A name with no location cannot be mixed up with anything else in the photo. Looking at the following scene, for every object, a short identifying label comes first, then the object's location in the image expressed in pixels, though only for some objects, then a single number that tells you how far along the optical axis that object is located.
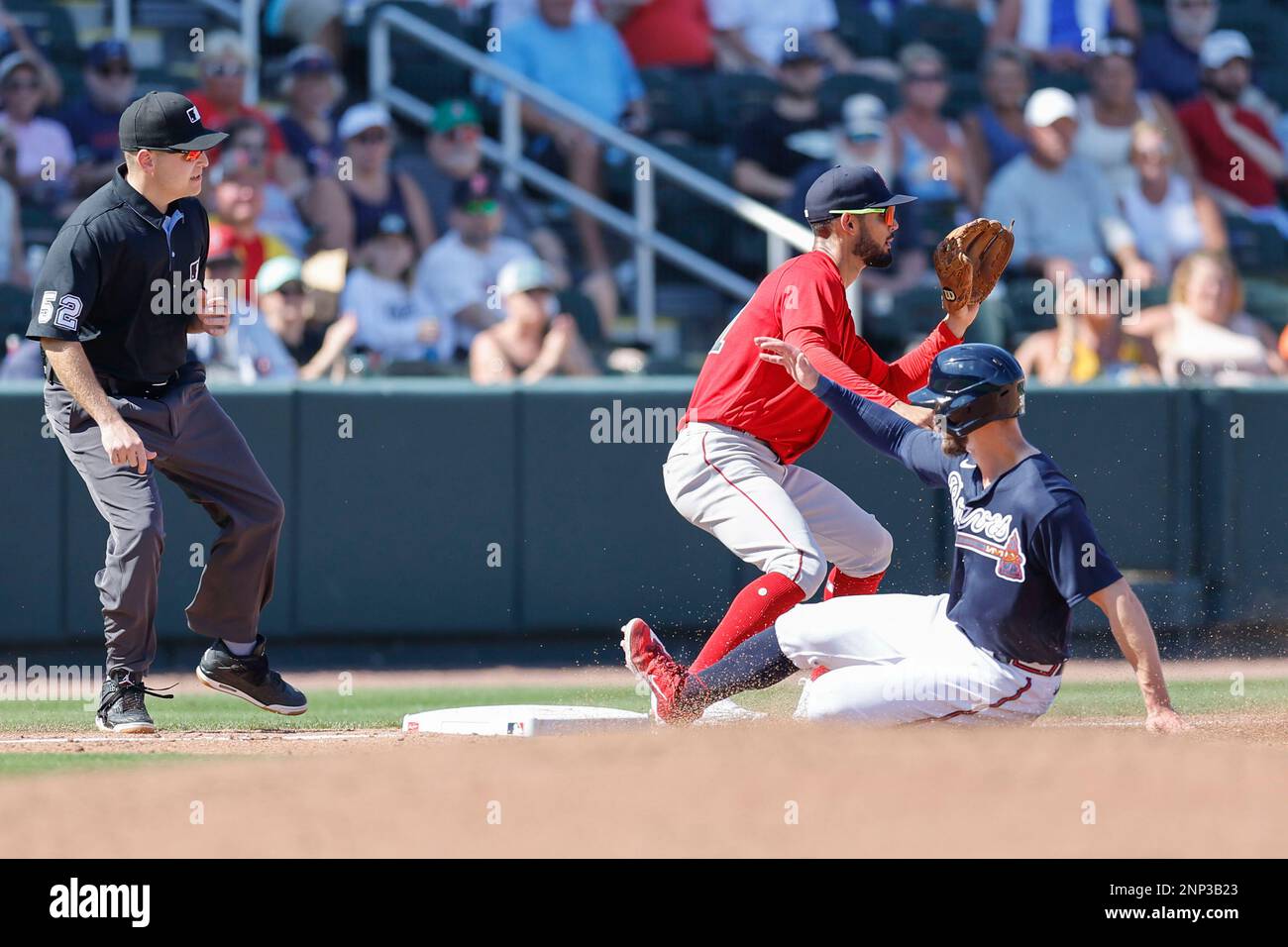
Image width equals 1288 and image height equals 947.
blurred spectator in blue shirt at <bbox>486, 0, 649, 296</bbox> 11.16
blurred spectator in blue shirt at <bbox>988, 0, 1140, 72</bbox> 12.71
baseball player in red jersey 5.79
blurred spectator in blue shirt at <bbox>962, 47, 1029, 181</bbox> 11.66
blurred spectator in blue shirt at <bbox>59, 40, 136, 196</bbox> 10.34
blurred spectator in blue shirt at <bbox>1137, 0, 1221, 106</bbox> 12.64
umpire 5.68
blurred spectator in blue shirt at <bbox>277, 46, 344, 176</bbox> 10.58
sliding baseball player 4.95
